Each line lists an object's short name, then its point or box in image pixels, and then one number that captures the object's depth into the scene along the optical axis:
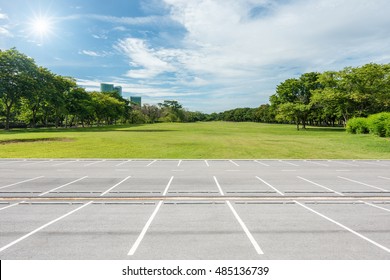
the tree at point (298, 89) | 74.19
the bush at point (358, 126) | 42.88
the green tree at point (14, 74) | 48.91
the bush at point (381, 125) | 35.14
